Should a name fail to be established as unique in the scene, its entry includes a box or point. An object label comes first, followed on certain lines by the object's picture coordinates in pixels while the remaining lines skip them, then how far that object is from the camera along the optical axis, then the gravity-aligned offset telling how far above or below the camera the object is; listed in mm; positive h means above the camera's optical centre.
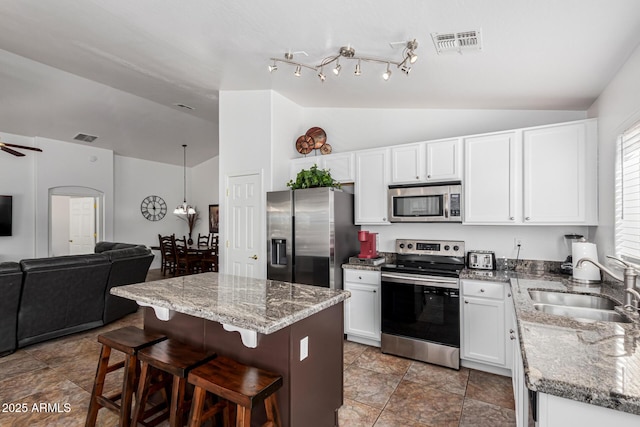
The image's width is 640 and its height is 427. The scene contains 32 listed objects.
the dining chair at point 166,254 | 7648 -990
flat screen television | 5852 -25
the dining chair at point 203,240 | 8477 -721
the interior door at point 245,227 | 4188 -189
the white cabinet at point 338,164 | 3955 +628
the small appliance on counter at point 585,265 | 2535 -414
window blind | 2055 +123
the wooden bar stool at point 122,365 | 2033 -1012
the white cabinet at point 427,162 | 3301 +556
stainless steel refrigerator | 3555 -252
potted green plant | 3740 +400
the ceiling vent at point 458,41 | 2116 +1180
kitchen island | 1772 -723
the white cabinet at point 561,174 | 2725 +347
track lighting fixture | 2375 +1285
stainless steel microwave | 3307 +118
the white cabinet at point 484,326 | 2848 -1023
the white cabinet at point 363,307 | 3511 -1040
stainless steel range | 3023 -945
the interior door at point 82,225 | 7246 -277
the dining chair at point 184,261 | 7156 -1072
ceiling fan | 5179 +1045
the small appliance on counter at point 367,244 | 3709 -362
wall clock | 8250 +139
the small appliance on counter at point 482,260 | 3260 -475
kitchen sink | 1945 -620
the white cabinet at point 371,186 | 3729 +325
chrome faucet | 1722 -403
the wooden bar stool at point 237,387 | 1496 -836
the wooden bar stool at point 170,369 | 1773 -872
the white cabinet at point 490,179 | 3023 +338
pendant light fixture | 7849 +322
